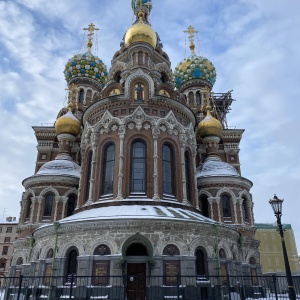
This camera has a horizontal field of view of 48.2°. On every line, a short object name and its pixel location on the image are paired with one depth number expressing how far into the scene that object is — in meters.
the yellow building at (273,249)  44.00
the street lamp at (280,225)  9.66
